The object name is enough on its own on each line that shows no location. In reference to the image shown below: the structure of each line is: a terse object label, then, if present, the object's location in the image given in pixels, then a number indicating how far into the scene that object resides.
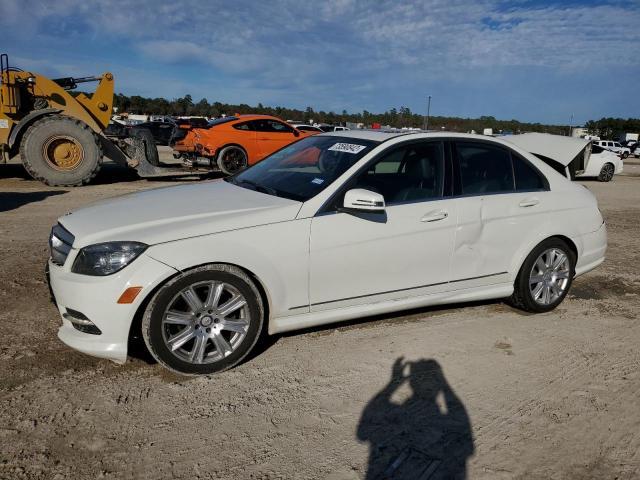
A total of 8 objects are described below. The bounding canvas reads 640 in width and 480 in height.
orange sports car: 14.27
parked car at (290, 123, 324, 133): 21.58
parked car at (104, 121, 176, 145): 28.25
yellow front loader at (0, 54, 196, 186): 11.17
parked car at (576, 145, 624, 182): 18.80
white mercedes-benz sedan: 3.21
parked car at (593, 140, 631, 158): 39.68
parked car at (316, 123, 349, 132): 30.27
